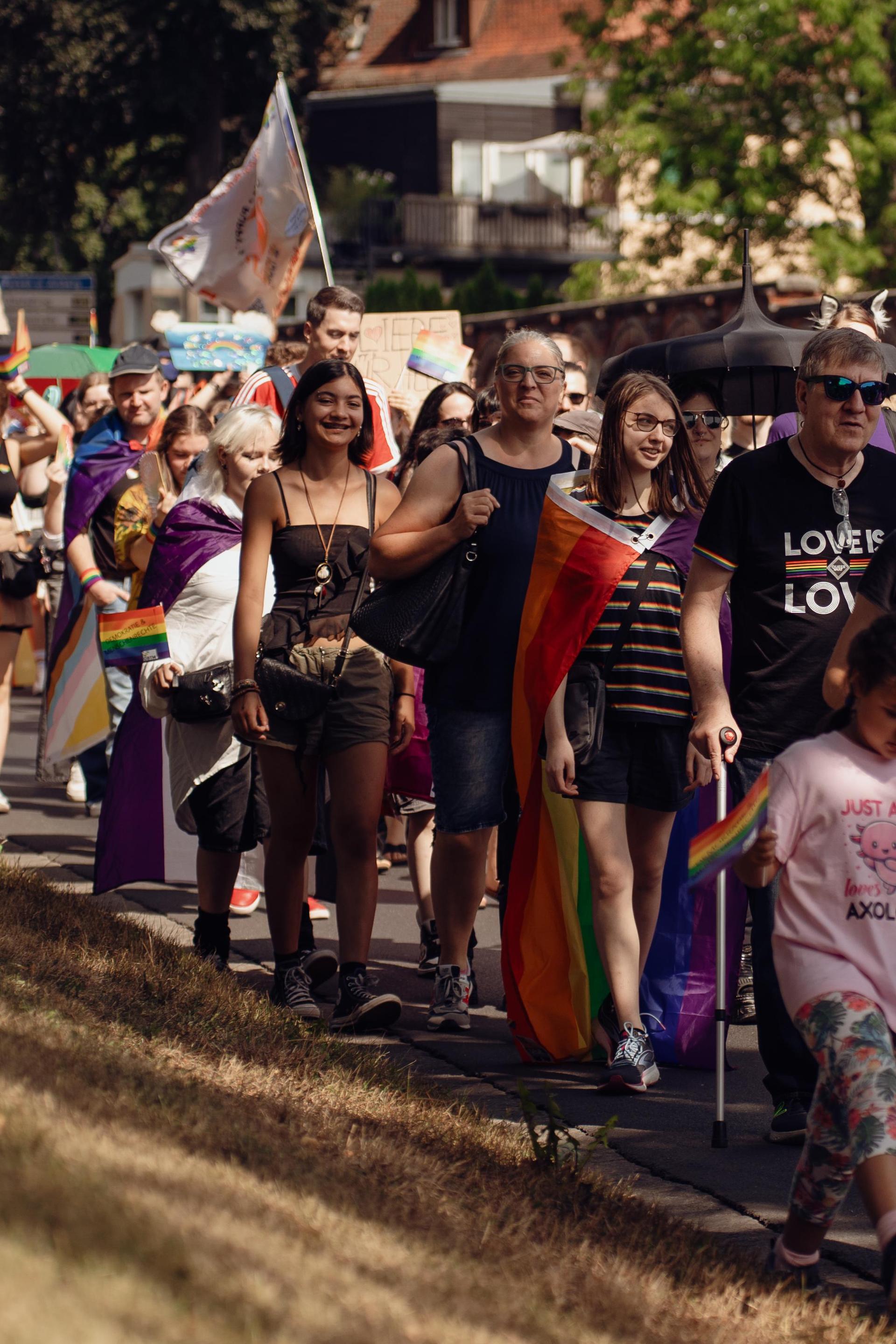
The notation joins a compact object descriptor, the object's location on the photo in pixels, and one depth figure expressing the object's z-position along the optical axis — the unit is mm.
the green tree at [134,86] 43688
